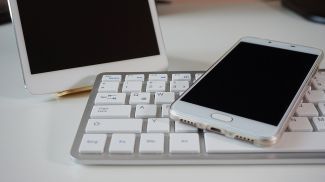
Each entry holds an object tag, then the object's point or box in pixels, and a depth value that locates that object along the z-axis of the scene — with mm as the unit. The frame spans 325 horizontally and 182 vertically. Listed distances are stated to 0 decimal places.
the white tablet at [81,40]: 394
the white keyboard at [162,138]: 292
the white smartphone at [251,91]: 303
